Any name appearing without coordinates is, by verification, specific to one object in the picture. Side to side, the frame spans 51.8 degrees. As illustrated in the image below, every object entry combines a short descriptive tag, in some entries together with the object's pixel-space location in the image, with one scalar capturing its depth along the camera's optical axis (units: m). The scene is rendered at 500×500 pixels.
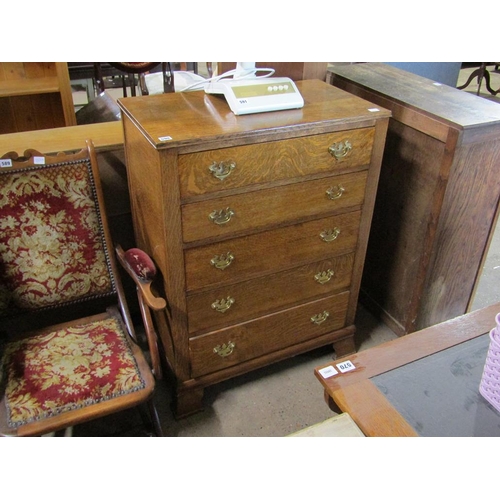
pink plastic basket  1.20
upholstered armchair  1.44
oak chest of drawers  1.51
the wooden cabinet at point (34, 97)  2.81
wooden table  1.22
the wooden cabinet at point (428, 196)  1.85
